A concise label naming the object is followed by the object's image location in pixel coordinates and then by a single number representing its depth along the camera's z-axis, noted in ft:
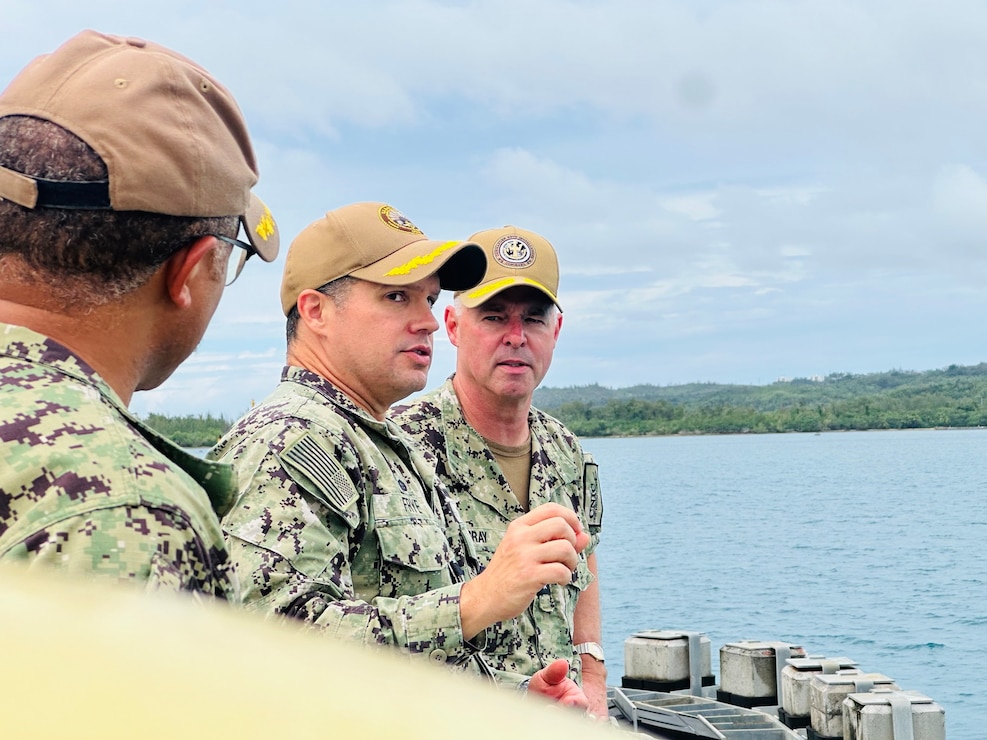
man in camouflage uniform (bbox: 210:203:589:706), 7.91
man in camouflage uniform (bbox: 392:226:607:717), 13.76
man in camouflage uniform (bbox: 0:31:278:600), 3.72
